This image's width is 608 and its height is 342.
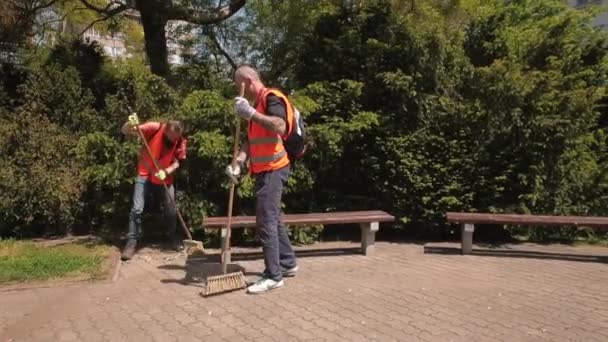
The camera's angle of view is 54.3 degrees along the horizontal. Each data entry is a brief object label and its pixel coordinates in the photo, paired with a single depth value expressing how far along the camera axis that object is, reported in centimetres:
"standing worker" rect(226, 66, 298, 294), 528
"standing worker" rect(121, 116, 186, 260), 674
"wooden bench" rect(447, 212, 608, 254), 714
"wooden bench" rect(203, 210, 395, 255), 645
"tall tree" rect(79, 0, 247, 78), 953
